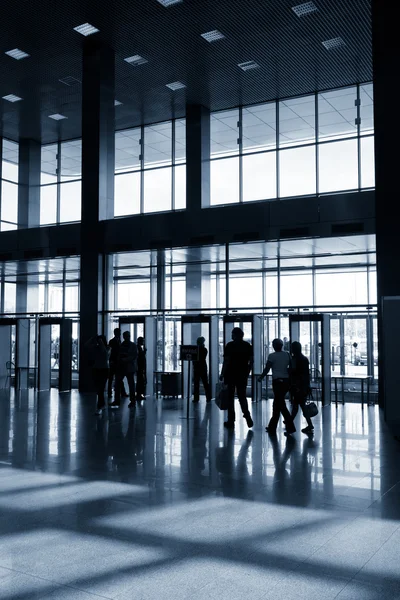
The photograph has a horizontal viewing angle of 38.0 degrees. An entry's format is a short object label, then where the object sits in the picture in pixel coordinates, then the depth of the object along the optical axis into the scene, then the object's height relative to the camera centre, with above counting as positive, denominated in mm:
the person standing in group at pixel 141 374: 15430 -1082
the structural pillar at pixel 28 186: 21828 +5575
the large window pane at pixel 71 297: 23000 +1460
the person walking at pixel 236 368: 10336 -620
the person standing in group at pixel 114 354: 13755 -497
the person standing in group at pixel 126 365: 12836 -701
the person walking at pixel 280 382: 9820 -824
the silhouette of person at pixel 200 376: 15266 -1126
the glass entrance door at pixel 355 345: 17344 -360
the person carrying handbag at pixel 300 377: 9883 -752
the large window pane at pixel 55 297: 23308 +1487
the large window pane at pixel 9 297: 23238 +1486
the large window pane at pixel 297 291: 19578 +1455
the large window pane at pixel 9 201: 21938 +5006
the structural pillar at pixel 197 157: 18266 +5627
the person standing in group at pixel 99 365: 12219 -660
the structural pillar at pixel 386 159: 10766 +3254
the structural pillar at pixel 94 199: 16094 +3773
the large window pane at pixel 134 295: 21547 +1439
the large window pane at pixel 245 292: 20359 +1482
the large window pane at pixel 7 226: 21750 +4054
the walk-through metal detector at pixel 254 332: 15531 +39
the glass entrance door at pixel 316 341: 14906 -225
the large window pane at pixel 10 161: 22109 +6648
